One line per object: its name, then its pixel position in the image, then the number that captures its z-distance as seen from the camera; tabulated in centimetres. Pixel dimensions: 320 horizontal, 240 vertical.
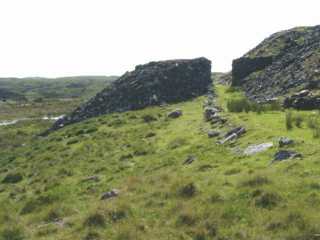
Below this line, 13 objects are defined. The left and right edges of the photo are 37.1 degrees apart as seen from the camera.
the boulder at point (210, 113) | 3414
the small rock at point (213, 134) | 2723
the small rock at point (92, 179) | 2418
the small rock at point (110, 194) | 1897
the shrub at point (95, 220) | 1520
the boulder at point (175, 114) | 4168
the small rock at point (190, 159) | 2251
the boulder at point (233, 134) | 2417
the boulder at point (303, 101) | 2916
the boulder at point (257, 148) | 1995
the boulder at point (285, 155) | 1736
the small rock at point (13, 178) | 3047
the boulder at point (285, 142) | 1911
